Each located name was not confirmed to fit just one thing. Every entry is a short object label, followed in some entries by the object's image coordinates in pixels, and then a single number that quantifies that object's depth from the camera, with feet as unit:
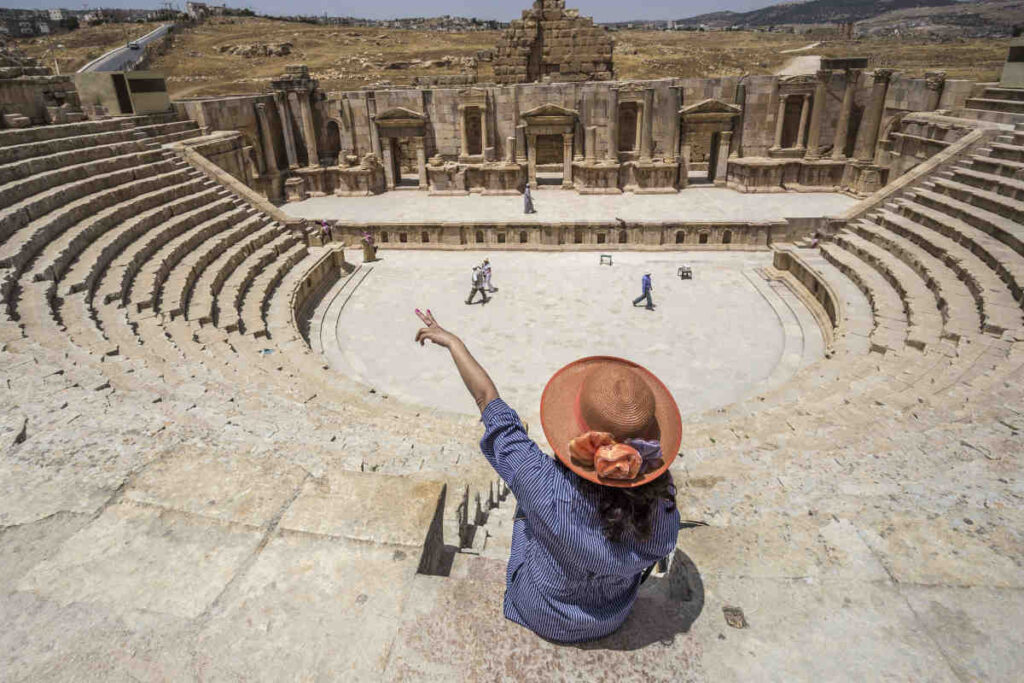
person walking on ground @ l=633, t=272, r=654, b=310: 43.24
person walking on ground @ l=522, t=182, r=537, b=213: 64.34
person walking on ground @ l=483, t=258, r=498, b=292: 47.67
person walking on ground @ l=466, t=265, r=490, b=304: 46.11
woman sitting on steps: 6.93
